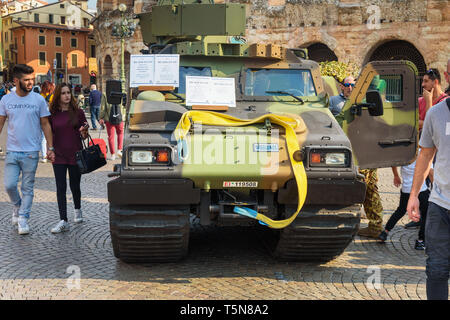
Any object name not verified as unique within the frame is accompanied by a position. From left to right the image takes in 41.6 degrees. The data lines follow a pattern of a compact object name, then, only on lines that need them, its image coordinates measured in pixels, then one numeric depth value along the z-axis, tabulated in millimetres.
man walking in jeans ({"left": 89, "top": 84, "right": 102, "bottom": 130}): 21078
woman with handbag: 7262
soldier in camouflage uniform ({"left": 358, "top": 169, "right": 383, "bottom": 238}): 7090
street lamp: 25100
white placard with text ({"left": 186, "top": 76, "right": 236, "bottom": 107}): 5926
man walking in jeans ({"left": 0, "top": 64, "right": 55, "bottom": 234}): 7004
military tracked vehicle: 5027
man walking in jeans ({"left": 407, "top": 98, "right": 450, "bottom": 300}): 3855
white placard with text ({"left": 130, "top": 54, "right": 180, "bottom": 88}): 6391
